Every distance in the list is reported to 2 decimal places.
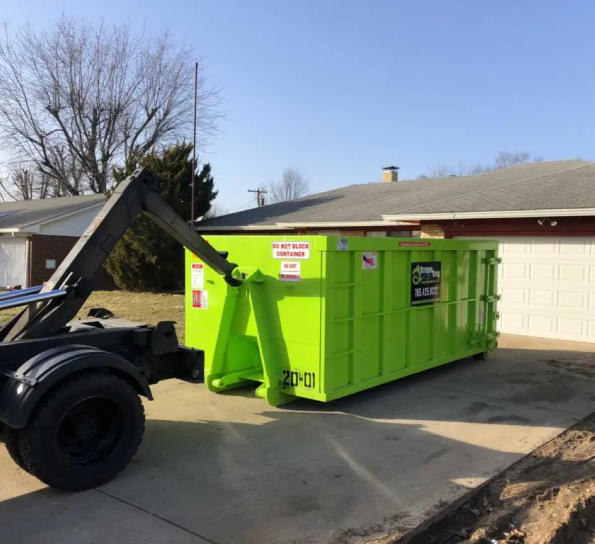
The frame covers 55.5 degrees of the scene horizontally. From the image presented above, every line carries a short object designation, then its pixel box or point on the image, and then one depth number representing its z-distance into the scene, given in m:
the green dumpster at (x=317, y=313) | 6.34
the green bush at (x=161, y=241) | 20.11
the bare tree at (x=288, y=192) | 70.56
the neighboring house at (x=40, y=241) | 22.20
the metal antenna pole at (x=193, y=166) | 19.61
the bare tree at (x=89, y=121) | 33.72
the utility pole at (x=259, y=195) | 63.26
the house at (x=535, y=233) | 11.05
